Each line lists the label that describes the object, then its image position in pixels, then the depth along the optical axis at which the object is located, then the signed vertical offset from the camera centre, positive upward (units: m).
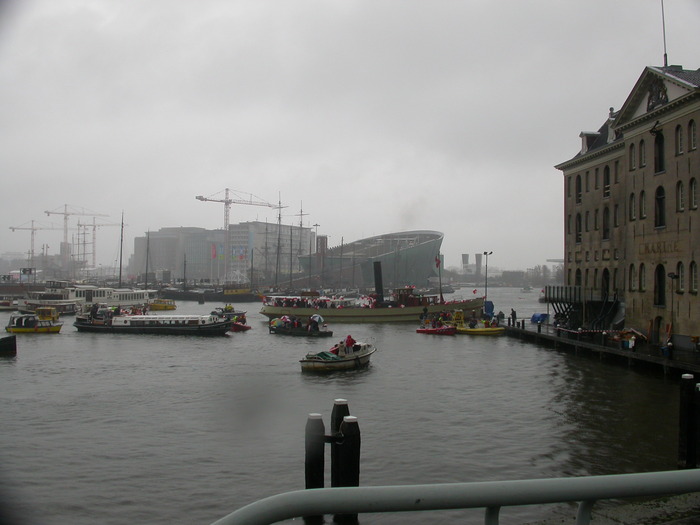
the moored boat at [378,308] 70.56 -2.03
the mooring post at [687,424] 14.77 -3.00
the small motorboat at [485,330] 53.78 -3.19
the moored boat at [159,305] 94.50 -2.73
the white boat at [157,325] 54.69 -3.36
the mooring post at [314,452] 12.84 -3.27
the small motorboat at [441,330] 54.78 -3.33
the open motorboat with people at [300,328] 54.03 -3.36
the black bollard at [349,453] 12.72 -3.25
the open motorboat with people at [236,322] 60.34 -3.24
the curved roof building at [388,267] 179.00 +6.92
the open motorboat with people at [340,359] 32.97 -3.59
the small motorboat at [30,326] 55.69 -3.66
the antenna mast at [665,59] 38.70 +14.39
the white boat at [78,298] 84.48 -1.82
